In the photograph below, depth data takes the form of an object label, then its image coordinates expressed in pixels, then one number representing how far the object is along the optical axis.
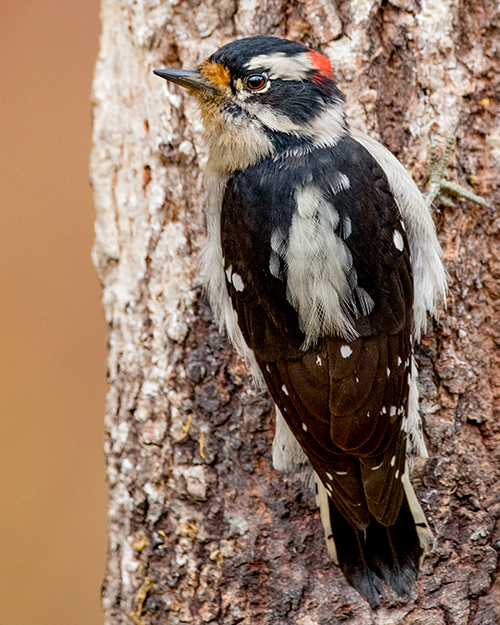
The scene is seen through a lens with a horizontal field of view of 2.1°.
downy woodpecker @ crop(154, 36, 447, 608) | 3.31
